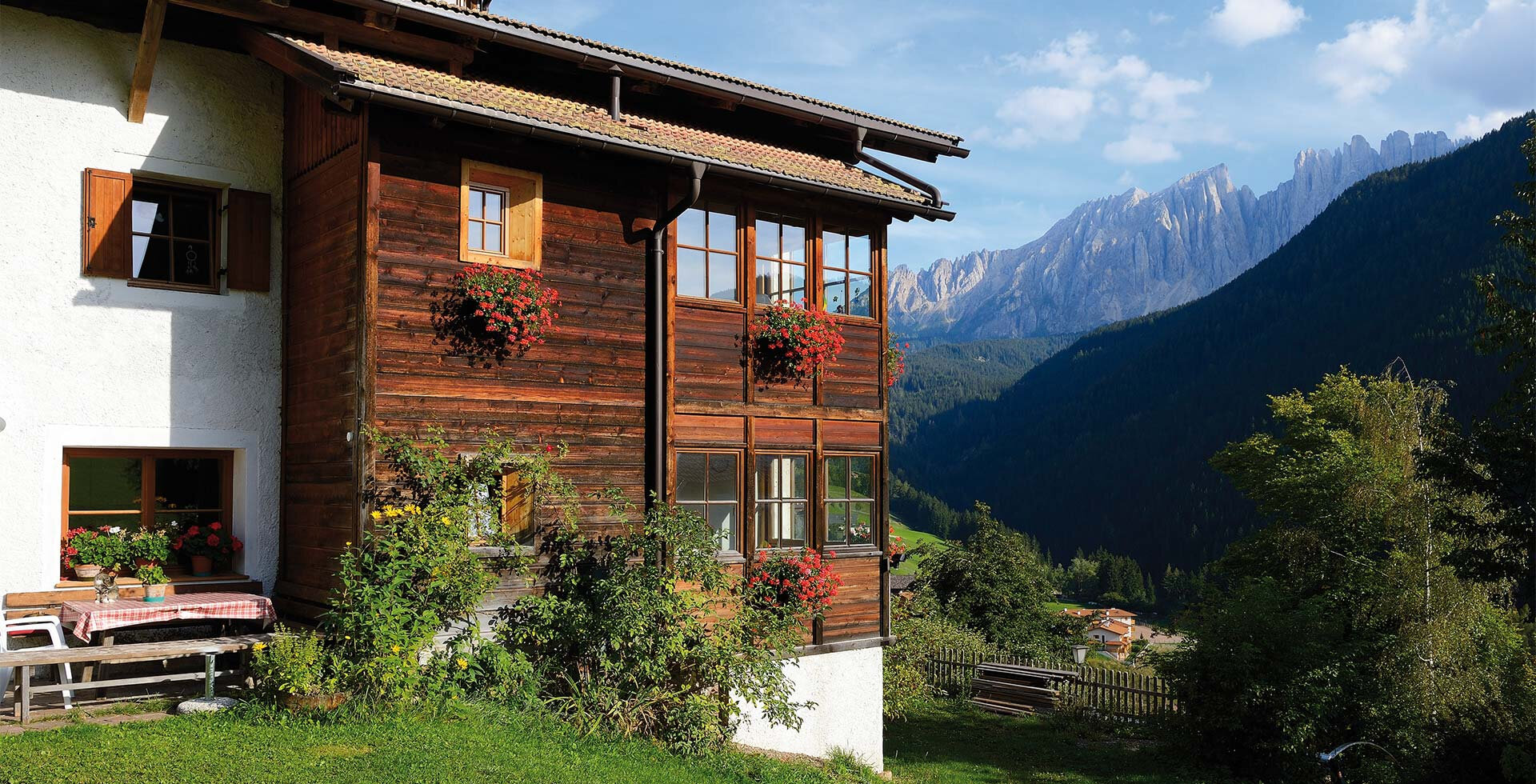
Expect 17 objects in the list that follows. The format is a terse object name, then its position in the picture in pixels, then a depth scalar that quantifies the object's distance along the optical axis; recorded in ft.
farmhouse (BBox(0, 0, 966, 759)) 33.04
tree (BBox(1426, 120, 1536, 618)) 50.03
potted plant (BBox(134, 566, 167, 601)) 32.81
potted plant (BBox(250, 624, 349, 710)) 28.68
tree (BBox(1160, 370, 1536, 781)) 58.70
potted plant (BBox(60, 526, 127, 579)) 33.35
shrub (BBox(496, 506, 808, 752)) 33.73
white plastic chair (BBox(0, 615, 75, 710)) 30.83
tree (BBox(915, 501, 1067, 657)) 114.52
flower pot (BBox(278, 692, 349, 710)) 28.71
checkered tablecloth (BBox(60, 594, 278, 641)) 30.27
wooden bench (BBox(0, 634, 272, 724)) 27.58
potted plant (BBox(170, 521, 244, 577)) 35.22
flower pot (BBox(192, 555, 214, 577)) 35.19
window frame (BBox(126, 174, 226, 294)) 35.32
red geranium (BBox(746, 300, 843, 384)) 42.42
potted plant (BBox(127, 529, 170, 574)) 34.17
